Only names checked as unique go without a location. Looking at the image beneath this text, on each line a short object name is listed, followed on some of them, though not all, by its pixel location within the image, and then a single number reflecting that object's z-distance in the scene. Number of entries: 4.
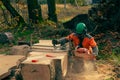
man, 8.24
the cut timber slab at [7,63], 7.39
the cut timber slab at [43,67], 6.62
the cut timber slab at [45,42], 8.69
